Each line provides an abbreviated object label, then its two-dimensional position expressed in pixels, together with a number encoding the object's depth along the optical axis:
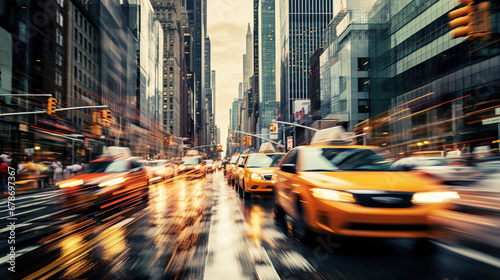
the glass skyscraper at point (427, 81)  27.95
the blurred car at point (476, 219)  5.06
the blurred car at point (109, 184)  8.57
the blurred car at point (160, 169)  22.91
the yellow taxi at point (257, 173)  10.71
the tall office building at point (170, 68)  122.94
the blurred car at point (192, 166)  27.38
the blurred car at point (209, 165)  40.08
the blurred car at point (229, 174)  20.36
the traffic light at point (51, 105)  19.64
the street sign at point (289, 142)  39.70
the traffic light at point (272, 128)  32.12
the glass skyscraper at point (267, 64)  159.75
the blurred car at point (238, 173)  12.47
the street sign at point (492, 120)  25.89
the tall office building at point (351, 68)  52.62
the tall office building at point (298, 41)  121.50
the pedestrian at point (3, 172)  17.00
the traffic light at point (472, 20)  7.57
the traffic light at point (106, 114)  24.08
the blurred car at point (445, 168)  11.52
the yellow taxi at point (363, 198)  4.29
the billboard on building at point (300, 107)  104.69
